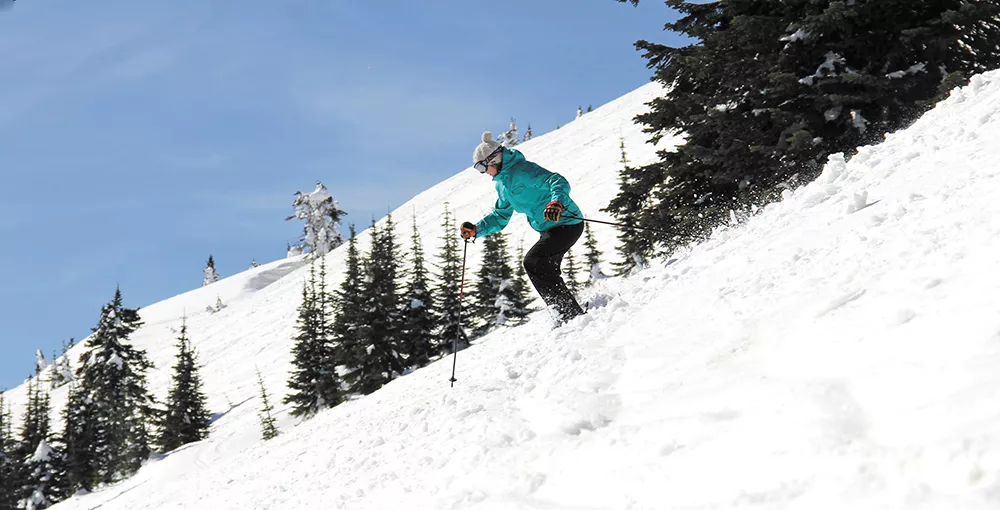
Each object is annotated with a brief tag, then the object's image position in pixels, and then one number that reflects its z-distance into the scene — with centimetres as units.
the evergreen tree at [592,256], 4694
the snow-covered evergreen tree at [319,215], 12338
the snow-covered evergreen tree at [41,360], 15082
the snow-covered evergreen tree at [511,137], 13439
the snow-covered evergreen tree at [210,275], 18162
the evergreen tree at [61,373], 10249
